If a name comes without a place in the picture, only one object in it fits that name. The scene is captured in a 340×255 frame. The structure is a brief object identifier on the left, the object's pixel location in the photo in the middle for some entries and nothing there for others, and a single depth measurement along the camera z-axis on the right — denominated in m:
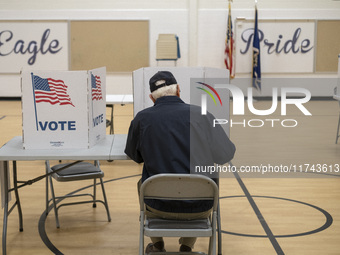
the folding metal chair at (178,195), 2.51
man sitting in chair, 2.70
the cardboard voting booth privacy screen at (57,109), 3.26
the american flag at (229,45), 11.80
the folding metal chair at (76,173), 3.76
